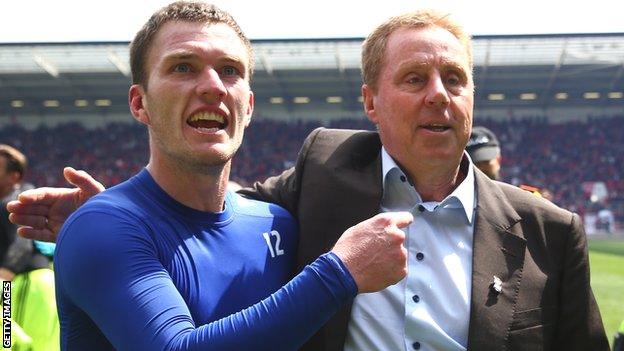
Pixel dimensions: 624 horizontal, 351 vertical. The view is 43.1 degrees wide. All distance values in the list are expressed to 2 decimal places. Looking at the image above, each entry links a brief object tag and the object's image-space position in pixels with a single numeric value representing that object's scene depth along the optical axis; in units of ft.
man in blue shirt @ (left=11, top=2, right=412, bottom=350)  6.11
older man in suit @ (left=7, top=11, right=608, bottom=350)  8.02
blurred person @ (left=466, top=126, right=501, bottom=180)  18.19
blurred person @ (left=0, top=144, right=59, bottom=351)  14.70
